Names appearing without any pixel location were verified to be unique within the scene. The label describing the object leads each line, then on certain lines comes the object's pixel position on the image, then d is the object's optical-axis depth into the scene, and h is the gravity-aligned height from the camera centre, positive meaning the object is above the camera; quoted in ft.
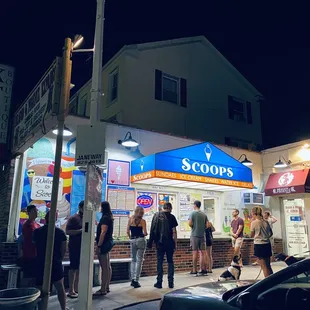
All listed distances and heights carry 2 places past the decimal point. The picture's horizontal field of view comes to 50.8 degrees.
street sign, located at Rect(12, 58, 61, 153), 15.51 +6.61
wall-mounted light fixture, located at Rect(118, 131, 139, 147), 30.91 +8.19
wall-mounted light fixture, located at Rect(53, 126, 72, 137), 27.57 +8.10
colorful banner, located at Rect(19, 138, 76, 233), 26.68 +3.98
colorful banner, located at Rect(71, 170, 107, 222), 28.53 +3.43
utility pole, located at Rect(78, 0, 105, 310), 15.75 +0.17
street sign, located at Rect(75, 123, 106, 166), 16.71 +4.31
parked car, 8.77 -1.91
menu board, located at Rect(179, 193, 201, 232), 35.09 +2.24
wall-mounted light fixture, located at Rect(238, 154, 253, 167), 40.06 +8.18
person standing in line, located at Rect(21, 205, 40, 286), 17.54 -0.94
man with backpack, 24.35 -0.61
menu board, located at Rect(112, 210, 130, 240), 30.40 +0.52
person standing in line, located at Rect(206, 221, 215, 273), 30.89 -1.15
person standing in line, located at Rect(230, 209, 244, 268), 32.85 -0.07
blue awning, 29.91 +5.90
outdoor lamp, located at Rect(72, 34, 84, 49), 17.61 +10.12
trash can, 11.23 -2.49
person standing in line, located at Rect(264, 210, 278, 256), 33.43 +1.35
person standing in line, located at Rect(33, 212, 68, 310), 16.19 -1.31
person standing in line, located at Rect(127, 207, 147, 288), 24.43 -0.89
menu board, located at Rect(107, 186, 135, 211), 30.76 +3.02
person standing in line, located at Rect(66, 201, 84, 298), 20.93 -1.12
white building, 45.70 +21.06
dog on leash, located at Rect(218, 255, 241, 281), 22.82 -2.84
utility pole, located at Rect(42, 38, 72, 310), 13.10 +2.92
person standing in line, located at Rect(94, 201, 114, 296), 21.95 -0.89
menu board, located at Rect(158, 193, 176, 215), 34.20 +3.22
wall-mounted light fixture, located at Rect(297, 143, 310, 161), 39.65 +9.38
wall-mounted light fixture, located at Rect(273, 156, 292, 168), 40.60 +8.22
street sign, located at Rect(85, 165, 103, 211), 16.38 +2.06
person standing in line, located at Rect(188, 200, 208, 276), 29.55 -0.52
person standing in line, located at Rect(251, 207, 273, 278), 24.61 -0.93
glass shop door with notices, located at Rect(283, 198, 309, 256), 39.65 +0.57
